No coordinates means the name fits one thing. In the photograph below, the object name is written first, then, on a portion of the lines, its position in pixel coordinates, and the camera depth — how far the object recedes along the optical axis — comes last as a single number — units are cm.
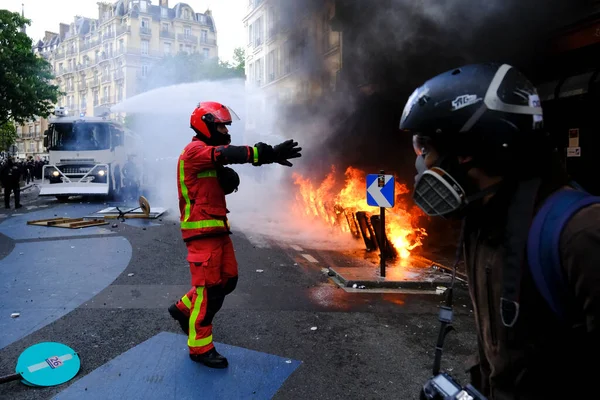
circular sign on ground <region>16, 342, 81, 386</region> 312
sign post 605
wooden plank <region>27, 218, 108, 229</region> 1037
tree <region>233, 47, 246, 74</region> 4589
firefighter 323
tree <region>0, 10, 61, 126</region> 1850
